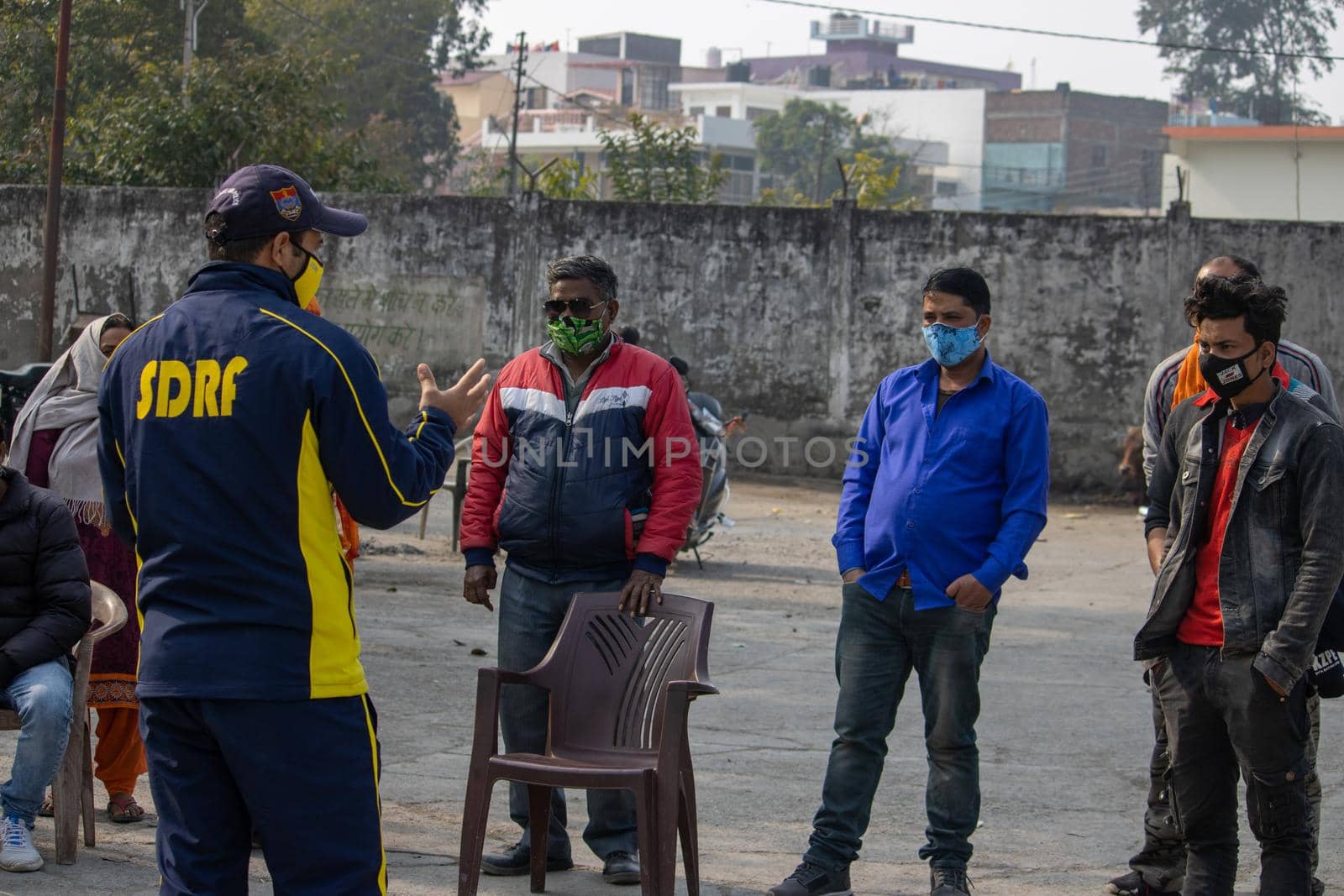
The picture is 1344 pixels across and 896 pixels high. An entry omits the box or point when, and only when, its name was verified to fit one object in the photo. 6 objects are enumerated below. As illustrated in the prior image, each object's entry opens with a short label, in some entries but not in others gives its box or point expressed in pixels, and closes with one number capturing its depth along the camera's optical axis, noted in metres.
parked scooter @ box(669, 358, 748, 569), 11.41
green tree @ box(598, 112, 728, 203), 22.52
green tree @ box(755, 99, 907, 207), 57.06
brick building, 62.91
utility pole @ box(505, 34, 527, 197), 24.45
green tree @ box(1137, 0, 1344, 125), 55.91
